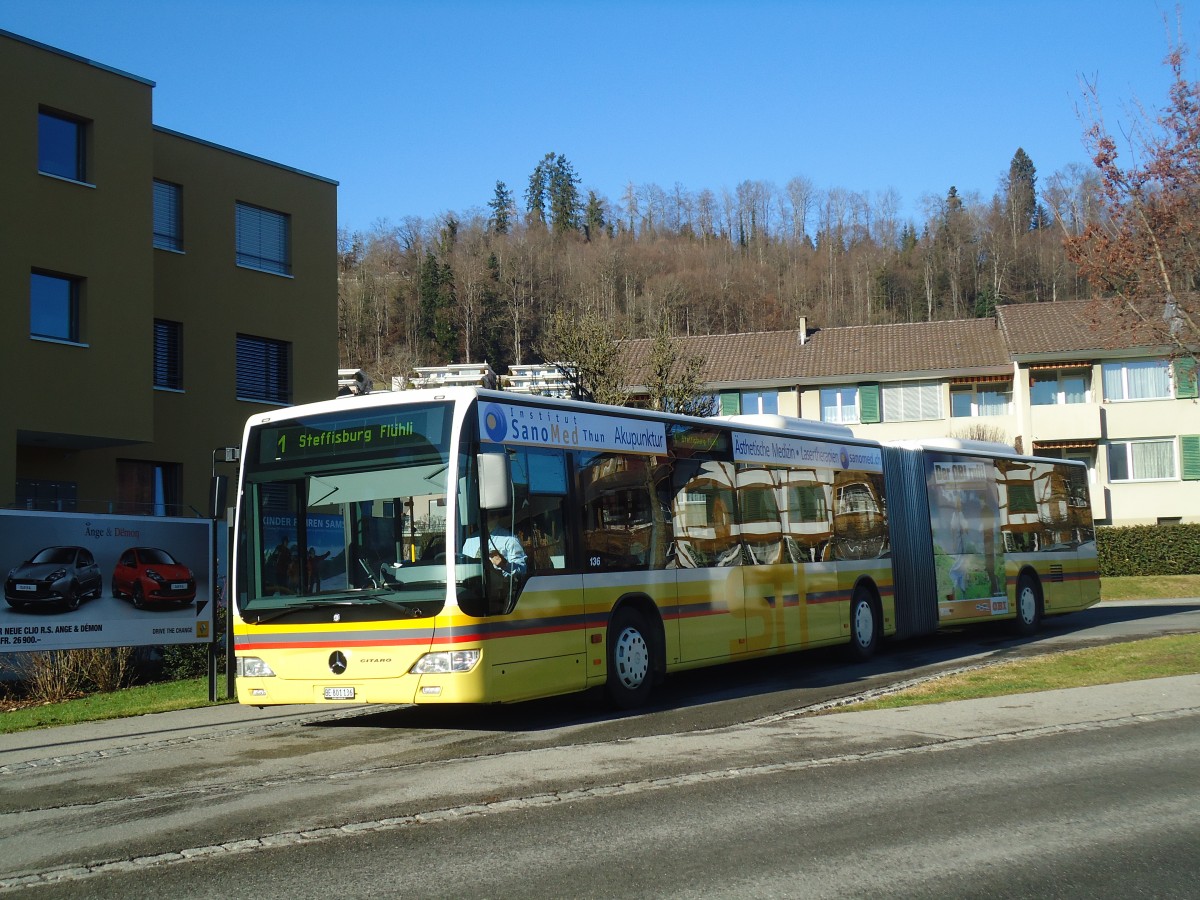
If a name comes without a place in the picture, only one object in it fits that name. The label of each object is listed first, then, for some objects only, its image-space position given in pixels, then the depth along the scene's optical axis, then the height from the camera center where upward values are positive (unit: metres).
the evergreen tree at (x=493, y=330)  85.62 +16.37
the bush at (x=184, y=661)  17.42 -1.30
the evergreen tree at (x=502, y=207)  116.75 +34.12
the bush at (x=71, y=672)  16.20 -1.32
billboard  15.41 -0.11
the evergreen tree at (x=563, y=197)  118.69 +35.14
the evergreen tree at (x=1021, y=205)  97.38 +27.25
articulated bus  10.51 +0.08
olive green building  22.80 +5.93
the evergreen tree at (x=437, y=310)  86.00 +18.09
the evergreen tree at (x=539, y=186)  123.31 +37.04
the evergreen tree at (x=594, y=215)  115.81 +32.29
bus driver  10.43 +0.08
